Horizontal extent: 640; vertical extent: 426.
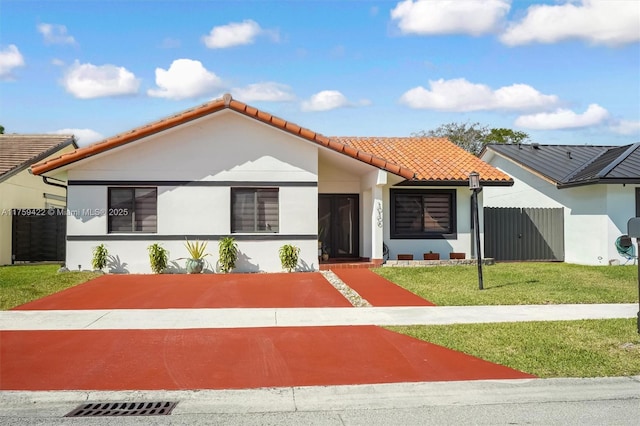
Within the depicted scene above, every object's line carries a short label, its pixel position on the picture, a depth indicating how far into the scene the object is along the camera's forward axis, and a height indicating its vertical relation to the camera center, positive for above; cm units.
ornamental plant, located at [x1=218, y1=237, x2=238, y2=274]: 1692 -63
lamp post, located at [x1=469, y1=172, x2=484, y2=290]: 1361 +20
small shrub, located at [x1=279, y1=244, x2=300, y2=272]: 1717 -71
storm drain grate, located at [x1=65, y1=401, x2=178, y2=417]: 588 -179
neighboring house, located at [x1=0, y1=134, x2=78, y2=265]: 2058 +181
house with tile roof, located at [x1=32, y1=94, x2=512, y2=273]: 1717 +130
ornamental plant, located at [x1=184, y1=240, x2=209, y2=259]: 1712 -46
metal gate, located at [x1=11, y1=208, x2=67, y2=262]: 2103 -11
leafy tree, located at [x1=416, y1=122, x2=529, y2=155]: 5041 +798
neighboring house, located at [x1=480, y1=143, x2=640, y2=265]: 1964 +124
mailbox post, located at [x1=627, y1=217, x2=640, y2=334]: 922 +2
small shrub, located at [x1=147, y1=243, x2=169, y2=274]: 1691 -73
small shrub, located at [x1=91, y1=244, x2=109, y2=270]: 1688 -71
